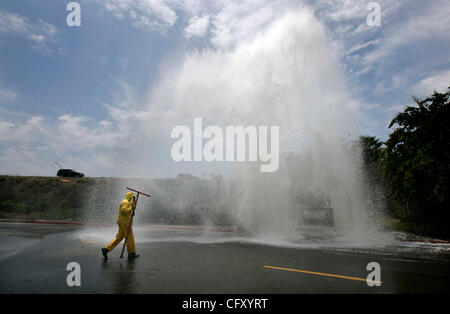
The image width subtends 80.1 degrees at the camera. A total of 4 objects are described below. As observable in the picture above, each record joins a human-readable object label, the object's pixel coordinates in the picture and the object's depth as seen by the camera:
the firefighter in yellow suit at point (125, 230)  7.23
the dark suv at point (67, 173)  46.36
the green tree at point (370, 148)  29.33
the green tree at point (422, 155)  13.57
